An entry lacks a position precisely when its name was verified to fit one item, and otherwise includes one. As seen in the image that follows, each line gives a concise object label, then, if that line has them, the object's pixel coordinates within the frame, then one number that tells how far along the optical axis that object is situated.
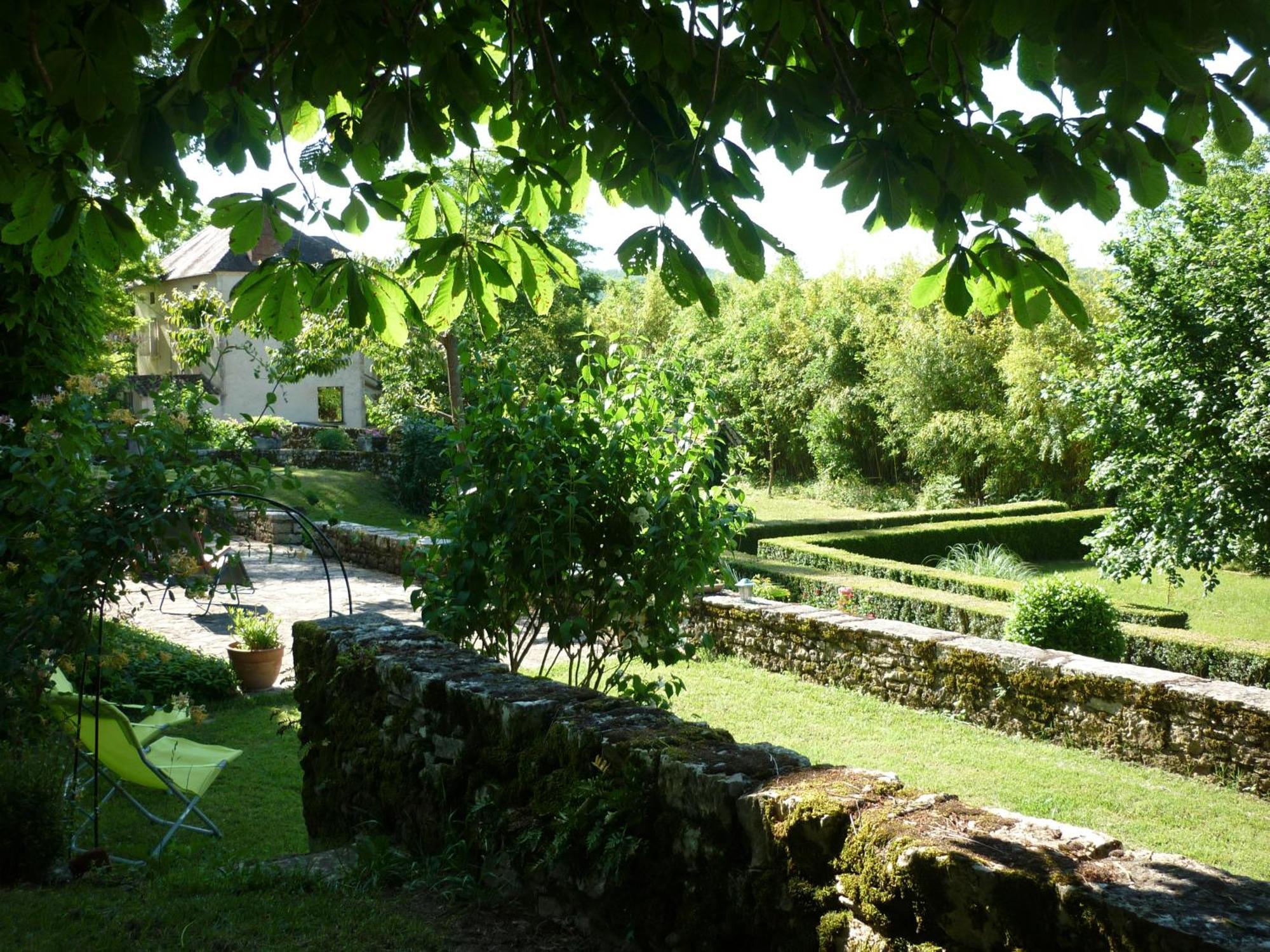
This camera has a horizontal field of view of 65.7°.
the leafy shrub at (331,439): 25.73
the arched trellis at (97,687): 4.09
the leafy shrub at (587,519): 4.75
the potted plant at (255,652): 8.30
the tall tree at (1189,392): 8.48
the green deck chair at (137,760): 4.55
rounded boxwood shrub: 8.65
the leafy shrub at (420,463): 20.25
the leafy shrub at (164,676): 7.23
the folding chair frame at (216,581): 4.29
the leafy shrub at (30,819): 3.67
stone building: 33.97
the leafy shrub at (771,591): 11.34
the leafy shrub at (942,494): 23.41
